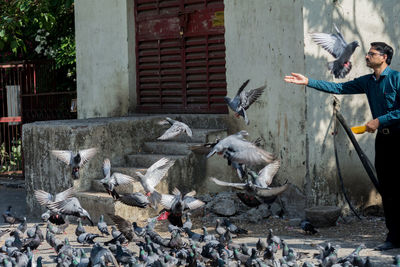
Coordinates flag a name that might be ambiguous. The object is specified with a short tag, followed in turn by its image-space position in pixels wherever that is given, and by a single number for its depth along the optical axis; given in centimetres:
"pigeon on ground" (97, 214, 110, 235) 820
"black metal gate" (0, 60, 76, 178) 1347
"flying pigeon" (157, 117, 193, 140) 880
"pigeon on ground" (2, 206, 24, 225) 951
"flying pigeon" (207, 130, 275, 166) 748
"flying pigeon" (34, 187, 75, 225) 879
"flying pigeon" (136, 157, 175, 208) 839
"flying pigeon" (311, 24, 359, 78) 855
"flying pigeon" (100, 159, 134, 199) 868
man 692
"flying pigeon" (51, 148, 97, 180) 919
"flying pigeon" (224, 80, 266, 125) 863
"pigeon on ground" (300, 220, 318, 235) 820
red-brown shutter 1069
